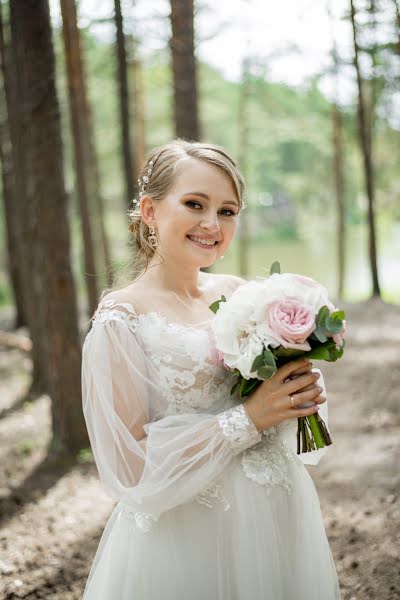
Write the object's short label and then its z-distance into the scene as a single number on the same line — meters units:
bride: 2.14
